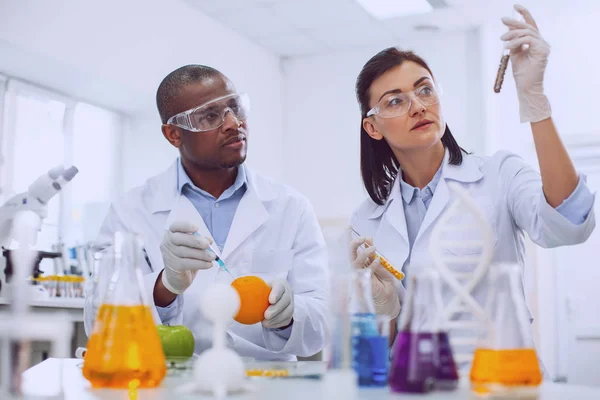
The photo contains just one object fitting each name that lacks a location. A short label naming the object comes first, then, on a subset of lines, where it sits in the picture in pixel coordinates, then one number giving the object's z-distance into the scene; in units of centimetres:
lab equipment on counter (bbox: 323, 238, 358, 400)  78
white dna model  82
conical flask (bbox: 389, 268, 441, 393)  78
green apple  114
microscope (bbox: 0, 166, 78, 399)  75
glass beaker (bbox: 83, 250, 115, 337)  101
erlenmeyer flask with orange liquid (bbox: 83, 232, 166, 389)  85
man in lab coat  158
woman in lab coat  127
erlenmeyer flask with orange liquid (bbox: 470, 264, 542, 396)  79
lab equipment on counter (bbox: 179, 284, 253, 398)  80
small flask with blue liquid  84
